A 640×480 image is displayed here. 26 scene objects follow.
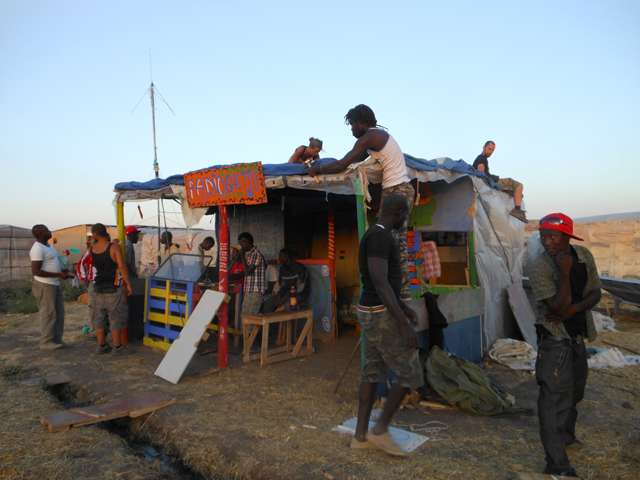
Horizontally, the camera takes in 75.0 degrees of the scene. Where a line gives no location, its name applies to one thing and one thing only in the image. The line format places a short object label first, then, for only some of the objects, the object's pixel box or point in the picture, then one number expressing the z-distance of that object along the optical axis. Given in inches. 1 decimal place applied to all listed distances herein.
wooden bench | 242.5
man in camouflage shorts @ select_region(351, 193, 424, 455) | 123.6
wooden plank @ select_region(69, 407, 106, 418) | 164.1
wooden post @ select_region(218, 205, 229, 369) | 233.5
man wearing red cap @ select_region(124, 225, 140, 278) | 306.2
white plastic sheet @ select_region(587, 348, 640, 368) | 243.3
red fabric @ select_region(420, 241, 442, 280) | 290.0
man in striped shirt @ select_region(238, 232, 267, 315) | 264.5
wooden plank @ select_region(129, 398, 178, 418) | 168.4
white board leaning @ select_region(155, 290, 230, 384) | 217.9
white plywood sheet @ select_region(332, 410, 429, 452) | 137.9
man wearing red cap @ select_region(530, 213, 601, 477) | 116.8
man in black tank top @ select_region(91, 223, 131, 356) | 263.0
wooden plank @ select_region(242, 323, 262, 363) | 248.8
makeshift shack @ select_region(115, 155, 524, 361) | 211.3
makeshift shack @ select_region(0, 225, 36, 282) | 686.5
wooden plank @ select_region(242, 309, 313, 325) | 242.7
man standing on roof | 176.6
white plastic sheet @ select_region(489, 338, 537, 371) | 242.4
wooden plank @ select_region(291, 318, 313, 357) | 260.0
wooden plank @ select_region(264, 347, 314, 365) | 246.2
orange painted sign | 217.5
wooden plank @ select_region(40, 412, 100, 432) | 154.6
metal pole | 321.6
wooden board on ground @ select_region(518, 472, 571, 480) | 113.3
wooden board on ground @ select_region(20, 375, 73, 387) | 210.2
